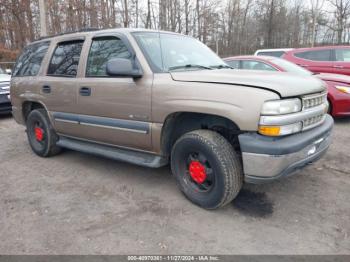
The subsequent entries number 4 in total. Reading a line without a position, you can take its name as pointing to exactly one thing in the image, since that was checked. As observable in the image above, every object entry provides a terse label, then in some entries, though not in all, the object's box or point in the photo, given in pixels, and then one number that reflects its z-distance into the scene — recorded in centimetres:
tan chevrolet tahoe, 247
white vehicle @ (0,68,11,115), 769
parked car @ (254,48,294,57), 1042
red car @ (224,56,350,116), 601
